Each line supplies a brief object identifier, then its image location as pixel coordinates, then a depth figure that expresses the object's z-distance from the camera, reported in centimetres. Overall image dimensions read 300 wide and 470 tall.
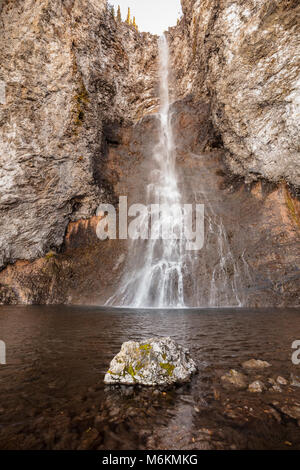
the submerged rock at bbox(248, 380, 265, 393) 341
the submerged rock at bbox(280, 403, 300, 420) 283
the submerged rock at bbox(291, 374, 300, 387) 366
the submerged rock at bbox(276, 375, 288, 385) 369
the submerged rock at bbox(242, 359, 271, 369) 432
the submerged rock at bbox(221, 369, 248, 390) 360
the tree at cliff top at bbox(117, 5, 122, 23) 2753
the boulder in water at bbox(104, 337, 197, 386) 366
